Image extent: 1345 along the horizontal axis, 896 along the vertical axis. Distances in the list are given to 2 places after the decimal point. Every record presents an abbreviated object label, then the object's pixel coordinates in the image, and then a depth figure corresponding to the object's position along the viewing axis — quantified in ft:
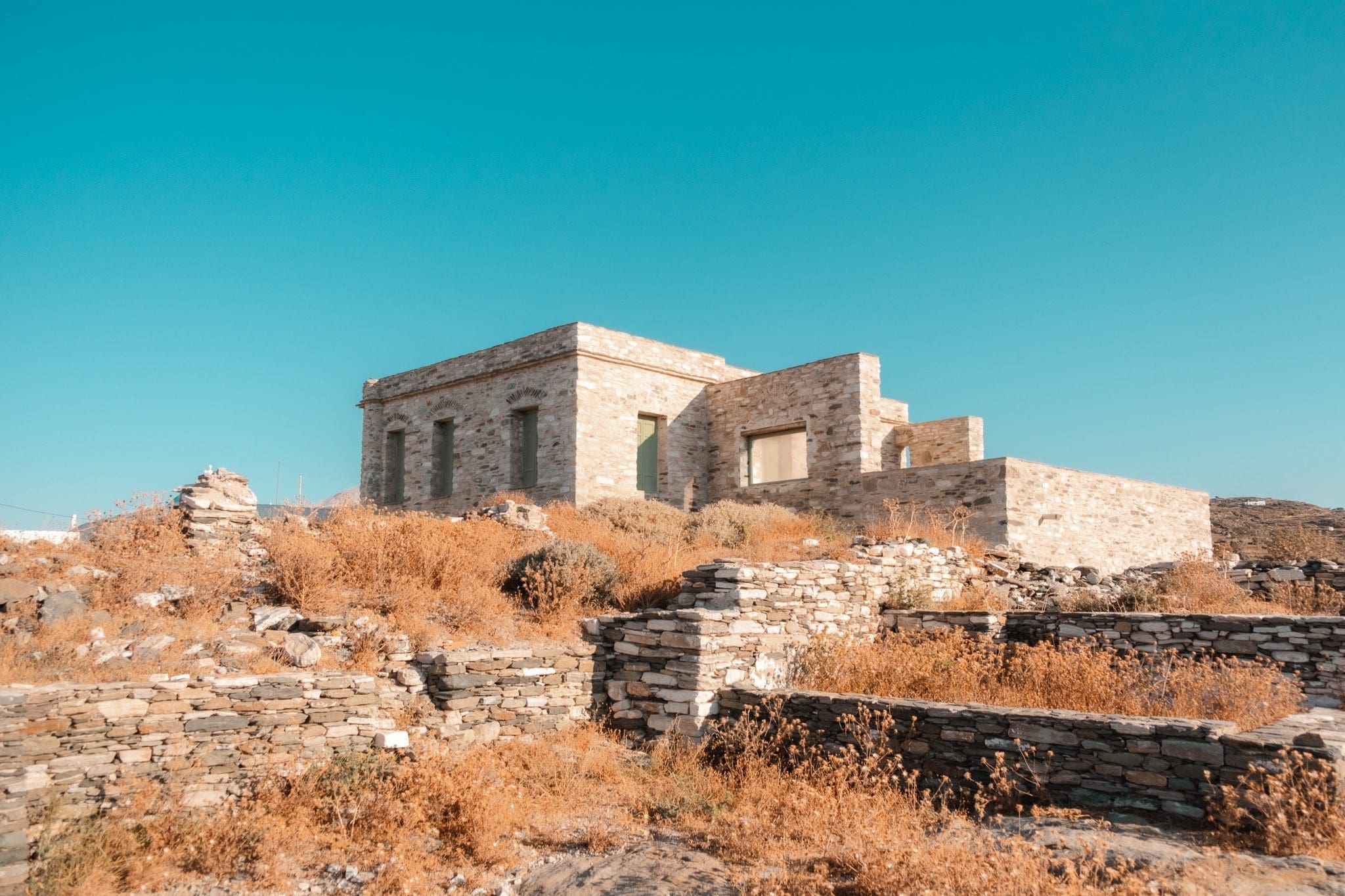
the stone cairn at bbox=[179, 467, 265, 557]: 33.68
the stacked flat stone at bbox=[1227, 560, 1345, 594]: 38.40
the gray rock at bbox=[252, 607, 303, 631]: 27.86
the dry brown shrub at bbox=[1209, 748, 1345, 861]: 16.76
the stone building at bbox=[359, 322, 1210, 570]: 51.42
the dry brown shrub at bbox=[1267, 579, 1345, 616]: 36.68
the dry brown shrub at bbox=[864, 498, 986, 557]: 45.55
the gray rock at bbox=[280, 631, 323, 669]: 25.34
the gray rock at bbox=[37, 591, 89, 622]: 25.80
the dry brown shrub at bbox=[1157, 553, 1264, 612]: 38.22
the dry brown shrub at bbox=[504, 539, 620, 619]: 33.22
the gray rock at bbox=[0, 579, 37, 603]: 26.50
